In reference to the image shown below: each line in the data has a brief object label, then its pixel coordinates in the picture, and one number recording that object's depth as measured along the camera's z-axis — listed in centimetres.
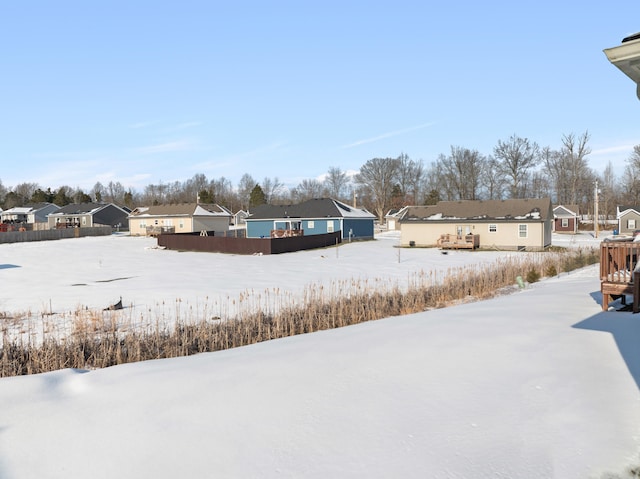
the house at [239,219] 8798
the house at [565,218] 5741
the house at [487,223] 3566
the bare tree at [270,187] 13212
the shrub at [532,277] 1655
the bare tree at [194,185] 12538
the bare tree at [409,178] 10081
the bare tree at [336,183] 12369
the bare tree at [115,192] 13945
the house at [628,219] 5402
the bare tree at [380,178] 9525
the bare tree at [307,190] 12875
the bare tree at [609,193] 8325
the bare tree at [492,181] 8474
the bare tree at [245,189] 11630
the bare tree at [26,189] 10952
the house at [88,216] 6538
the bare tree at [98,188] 14962
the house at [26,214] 7750
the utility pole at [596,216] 4775
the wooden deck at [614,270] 848
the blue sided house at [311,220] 4450
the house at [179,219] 5538
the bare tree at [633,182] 7875
